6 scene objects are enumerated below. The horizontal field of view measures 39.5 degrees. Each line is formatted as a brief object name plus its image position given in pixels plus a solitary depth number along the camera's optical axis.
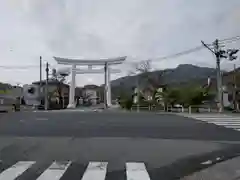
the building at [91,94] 102.09
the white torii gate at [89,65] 57.53
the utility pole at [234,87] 46.03
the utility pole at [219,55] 32.47
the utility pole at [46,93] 52.78
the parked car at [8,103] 42.35
